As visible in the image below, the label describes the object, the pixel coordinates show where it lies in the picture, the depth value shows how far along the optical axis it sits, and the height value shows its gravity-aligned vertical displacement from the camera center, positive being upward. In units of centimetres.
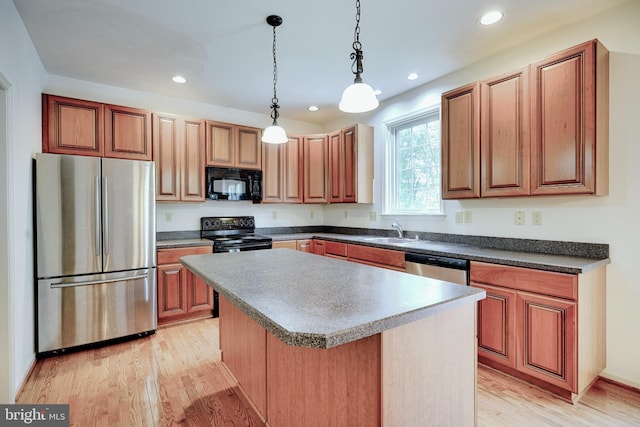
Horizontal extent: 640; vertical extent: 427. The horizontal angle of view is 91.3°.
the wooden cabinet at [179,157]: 342 +62
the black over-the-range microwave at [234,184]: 377 +35
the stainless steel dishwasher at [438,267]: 241 -46
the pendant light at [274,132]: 225 +58
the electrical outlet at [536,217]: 248 -5
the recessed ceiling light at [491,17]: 218 +138
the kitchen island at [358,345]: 103 -51
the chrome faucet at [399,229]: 363 -21
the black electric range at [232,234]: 355 -29
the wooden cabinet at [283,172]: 421 +55
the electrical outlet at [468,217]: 298 -6
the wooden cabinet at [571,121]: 200 +60
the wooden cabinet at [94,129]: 286 +82
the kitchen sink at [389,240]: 344 -33
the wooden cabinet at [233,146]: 376 +83
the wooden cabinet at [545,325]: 189 -75
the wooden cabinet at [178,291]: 324 -84
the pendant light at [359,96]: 157 +58
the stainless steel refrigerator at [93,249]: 258 -33
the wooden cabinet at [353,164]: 396 +61
